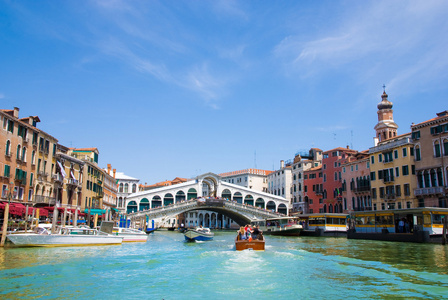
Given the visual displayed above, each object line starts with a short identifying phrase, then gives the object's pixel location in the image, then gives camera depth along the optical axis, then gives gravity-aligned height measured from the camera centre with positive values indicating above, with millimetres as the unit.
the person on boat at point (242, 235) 20641 -299
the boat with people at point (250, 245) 19672 -767
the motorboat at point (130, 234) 28959 -428
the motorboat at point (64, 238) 20612 -556
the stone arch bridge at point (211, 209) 48688 +2494
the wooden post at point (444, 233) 26047 -134
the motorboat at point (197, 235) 30797 -480
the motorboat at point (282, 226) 41312 +368
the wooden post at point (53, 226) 22203 +80
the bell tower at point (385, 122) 56594 +15349
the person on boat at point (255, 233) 21797 -206
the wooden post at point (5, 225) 20070 +77
